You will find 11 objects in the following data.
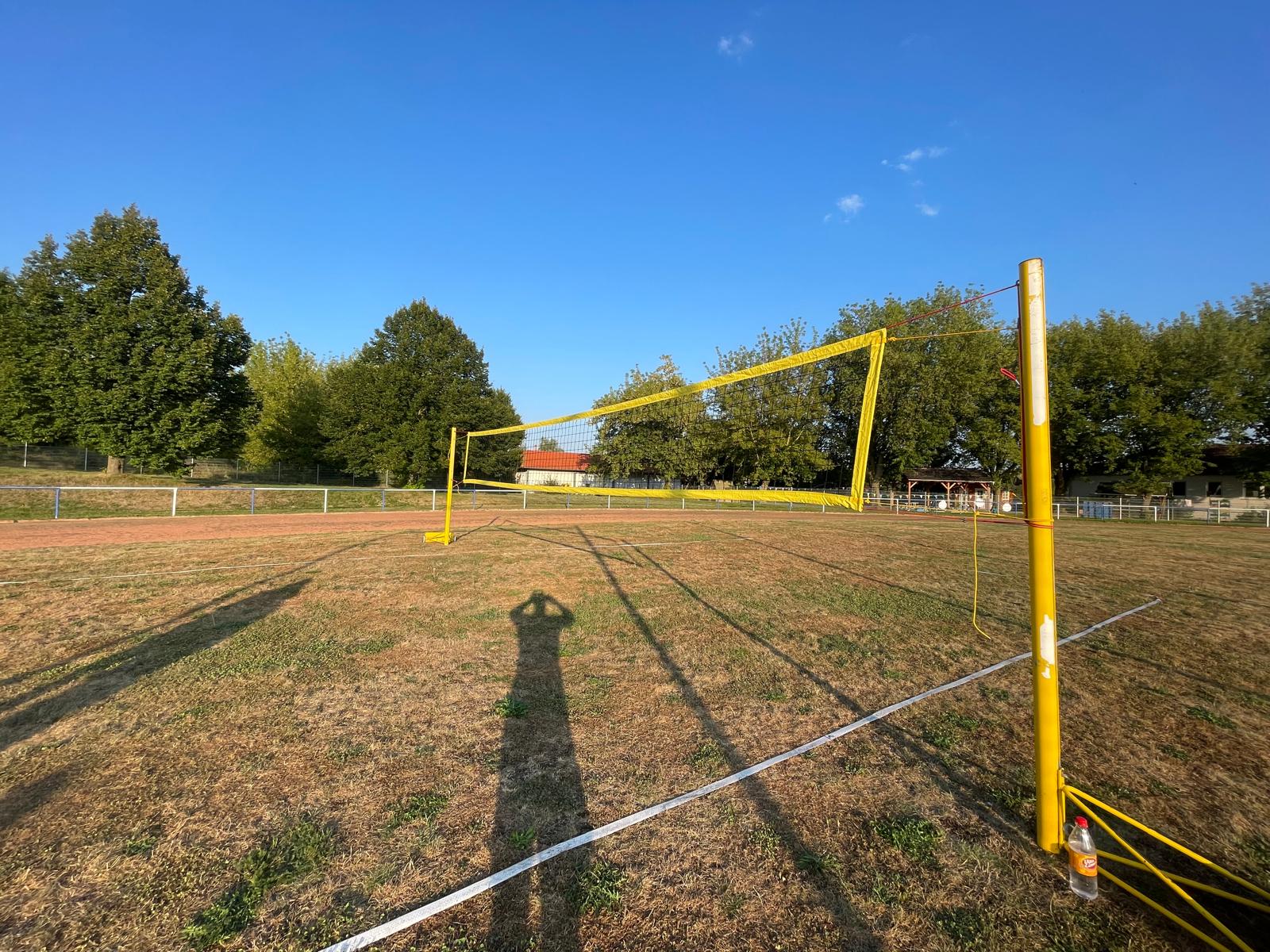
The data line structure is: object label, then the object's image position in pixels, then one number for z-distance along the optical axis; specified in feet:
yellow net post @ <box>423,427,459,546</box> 41.91
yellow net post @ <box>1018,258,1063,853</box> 8.75
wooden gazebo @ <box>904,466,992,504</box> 132.16
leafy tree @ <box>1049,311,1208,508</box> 120.06
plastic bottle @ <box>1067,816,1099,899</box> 7.57
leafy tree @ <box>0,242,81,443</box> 81.71
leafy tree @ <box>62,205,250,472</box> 81.56
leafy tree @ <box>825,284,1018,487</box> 135.85
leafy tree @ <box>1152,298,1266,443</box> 120.16
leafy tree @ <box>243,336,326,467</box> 149.38
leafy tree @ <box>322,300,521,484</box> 124.47
